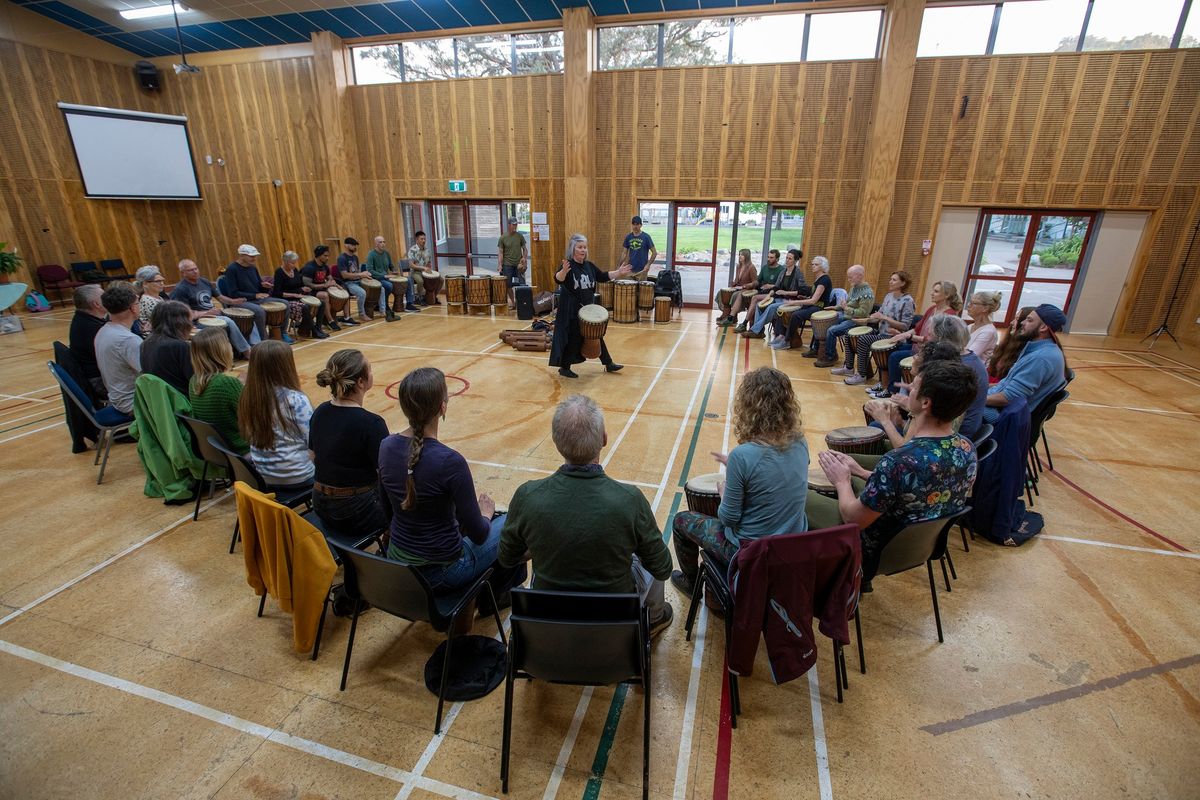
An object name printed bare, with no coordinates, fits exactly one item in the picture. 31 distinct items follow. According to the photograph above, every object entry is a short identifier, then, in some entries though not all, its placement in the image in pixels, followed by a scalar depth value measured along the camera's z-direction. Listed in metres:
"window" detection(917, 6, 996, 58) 9.09
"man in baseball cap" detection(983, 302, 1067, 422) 3.72
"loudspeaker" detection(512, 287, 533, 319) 10.98
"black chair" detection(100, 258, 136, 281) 12.05
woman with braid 2.29
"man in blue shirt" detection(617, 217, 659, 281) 10.65
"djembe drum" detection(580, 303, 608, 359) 6.81
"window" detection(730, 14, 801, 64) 9.89
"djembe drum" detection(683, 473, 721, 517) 2.97
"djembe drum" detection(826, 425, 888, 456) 3.55
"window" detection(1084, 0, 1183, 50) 8.45
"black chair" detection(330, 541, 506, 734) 2.12
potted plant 9.83
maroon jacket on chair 2.05
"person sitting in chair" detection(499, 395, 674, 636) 1.98
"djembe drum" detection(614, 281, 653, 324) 10.55
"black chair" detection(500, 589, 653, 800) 1.86
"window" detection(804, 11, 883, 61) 9.62
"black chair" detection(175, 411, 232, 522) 3.27
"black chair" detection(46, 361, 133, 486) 4.18
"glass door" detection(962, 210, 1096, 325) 9.73
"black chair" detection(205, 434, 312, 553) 3.03
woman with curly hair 2.33
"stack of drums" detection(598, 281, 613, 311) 11.14
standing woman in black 6.70
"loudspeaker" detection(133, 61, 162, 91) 12.74
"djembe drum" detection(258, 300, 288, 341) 8.26
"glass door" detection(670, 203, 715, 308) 11.40
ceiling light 10.27
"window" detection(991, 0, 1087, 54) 8.75
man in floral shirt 2.34
